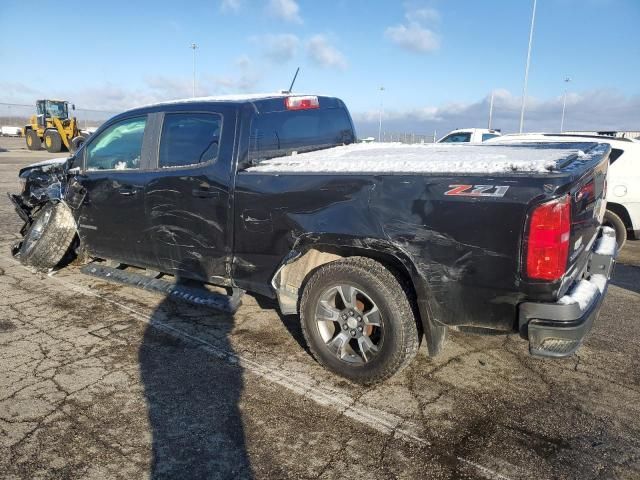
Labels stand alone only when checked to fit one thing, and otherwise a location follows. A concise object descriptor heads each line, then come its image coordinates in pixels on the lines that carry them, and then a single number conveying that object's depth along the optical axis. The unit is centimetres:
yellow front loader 2673
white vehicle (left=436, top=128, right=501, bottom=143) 1371
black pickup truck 250
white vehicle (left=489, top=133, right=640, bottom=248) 615
